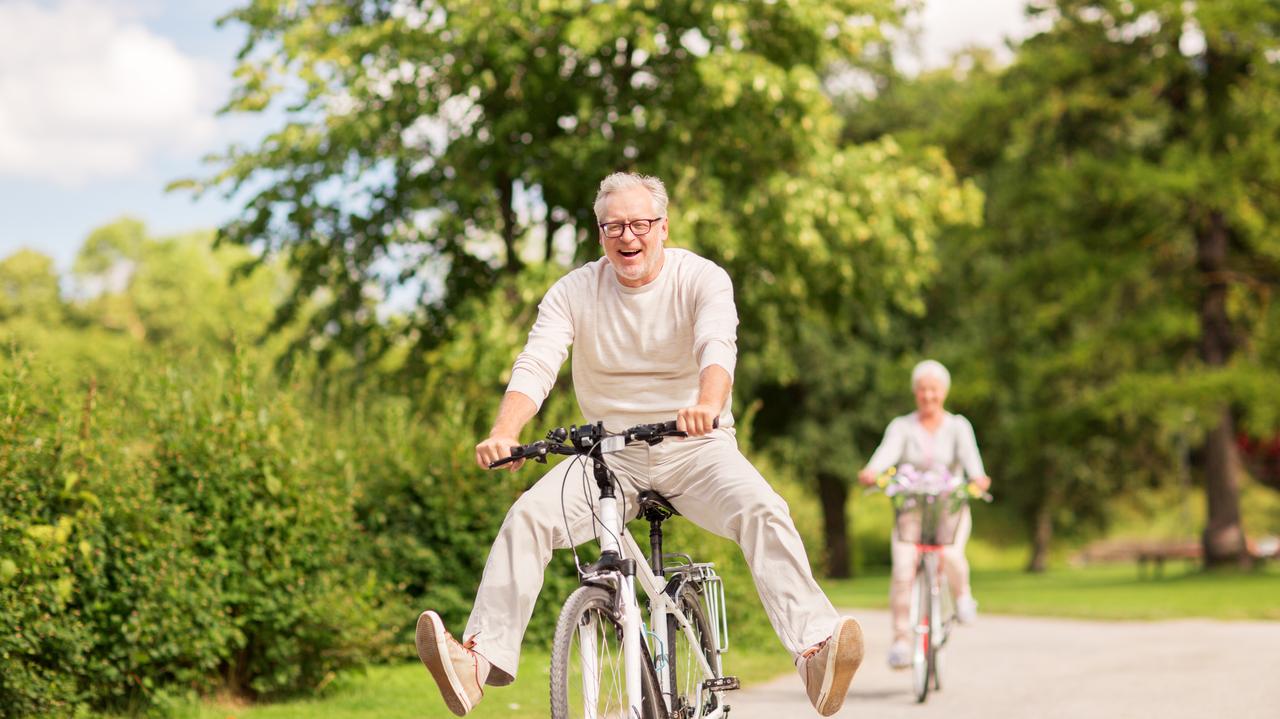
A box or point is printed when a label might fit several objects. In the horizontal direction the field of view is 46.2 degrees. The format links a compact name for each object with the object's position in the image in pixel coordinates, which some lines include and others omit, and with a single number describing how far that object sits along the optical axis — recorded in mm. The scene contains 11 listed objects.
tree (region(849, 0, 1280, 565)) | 26328
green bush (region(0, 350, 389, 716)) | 6957
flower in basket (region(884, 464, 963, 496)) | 9273
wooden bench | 36991
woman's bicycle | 9195
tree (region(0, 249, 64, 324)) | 67500
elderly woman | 9281
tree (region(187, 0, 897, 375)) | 17469
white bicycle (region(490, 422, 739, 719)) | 4457
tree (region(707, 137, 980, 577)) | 18156
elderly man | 4691
